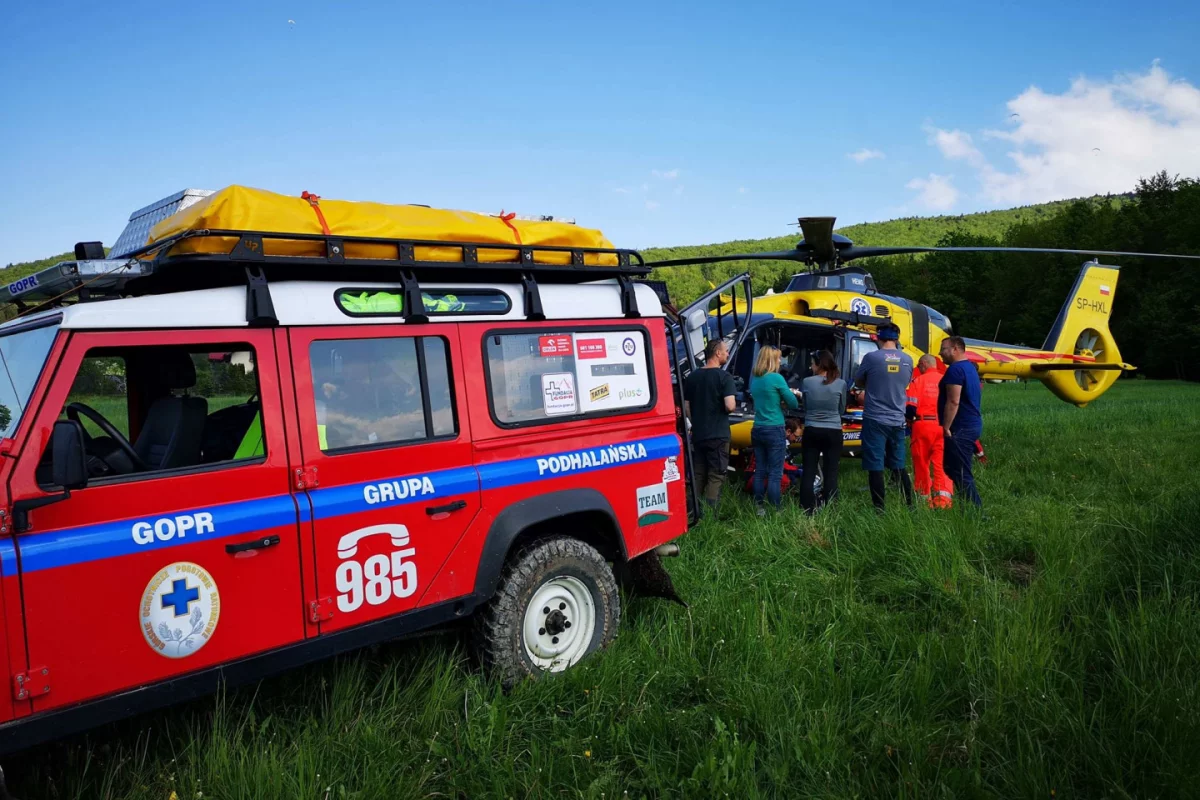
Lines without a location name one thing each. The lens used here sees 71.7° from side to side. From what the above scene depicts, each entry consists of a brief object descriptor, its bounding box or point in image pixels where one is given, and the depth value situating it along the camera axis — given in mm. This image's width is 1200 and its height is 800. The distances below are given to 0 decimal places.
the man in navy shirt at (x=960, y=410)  8414
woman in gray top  8414
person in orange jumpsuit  8586
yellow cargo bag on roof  3797
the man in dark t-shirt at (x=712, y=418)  8367
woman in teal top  8469
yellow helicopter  10039
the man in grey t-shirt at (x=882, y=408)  8430
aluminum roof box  4258
